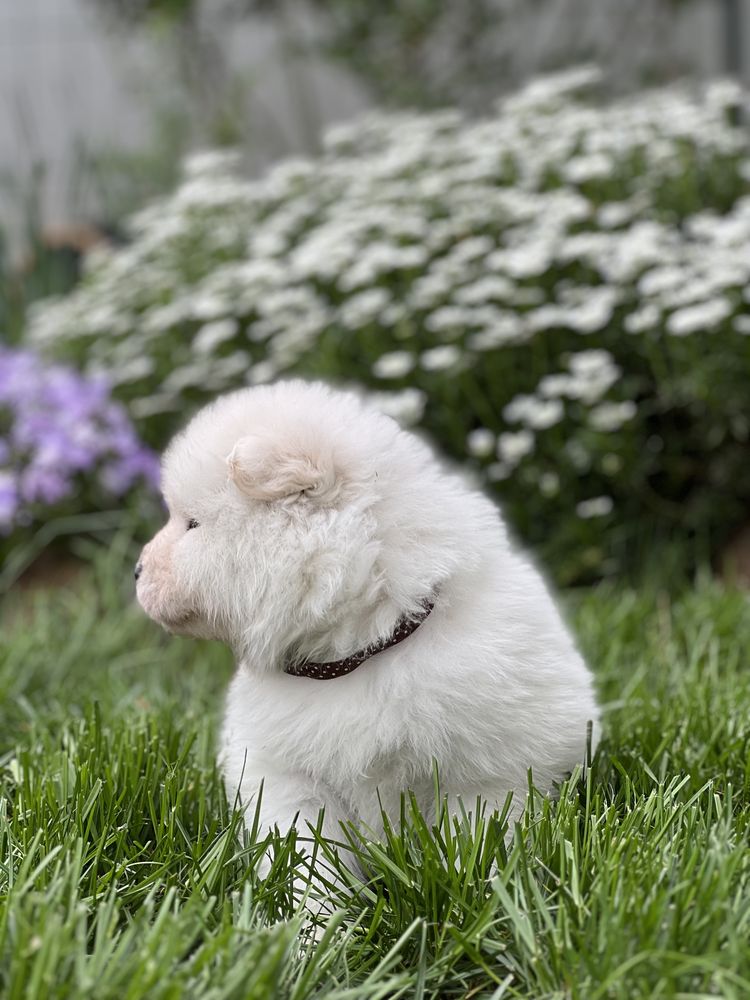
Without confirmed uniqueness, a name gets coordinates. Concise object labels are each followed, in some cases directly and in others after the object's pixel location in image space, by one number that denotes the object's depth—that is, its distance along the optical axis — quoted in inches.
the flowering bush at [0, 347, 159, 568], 154.9
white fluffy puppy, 59.6
